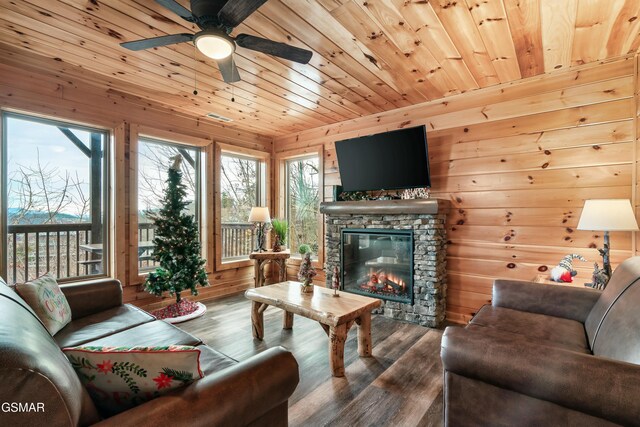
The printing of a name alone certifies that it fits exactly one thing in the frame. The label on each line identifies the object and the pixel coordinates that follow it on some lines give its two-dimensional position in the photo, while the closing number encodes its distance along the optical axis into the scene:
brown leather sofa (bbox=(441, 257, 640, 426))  1.09
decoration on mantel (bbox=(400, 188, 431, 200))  3.65
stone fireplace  3.35
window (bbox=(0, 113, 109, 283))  3.02
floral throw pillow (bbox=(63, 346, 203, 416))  0.97
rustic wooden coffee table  2.30
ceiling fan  1.66
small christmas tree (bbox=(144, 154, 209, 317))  3.54
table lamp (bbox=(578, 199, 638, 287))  2.16
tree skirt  3.47
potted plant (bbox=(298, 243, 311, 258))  4.22
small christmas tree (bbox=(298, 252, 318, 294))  2.84
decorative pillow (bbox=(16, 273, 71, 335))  1.81
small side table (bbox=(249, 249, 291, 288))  4.50
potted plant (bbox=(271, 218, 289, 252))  4.70
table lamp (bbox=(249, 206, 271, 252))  4.48
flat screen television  3.45
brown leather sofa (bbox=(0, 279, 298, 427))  0.68
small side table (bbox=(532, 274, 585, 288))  2.50
